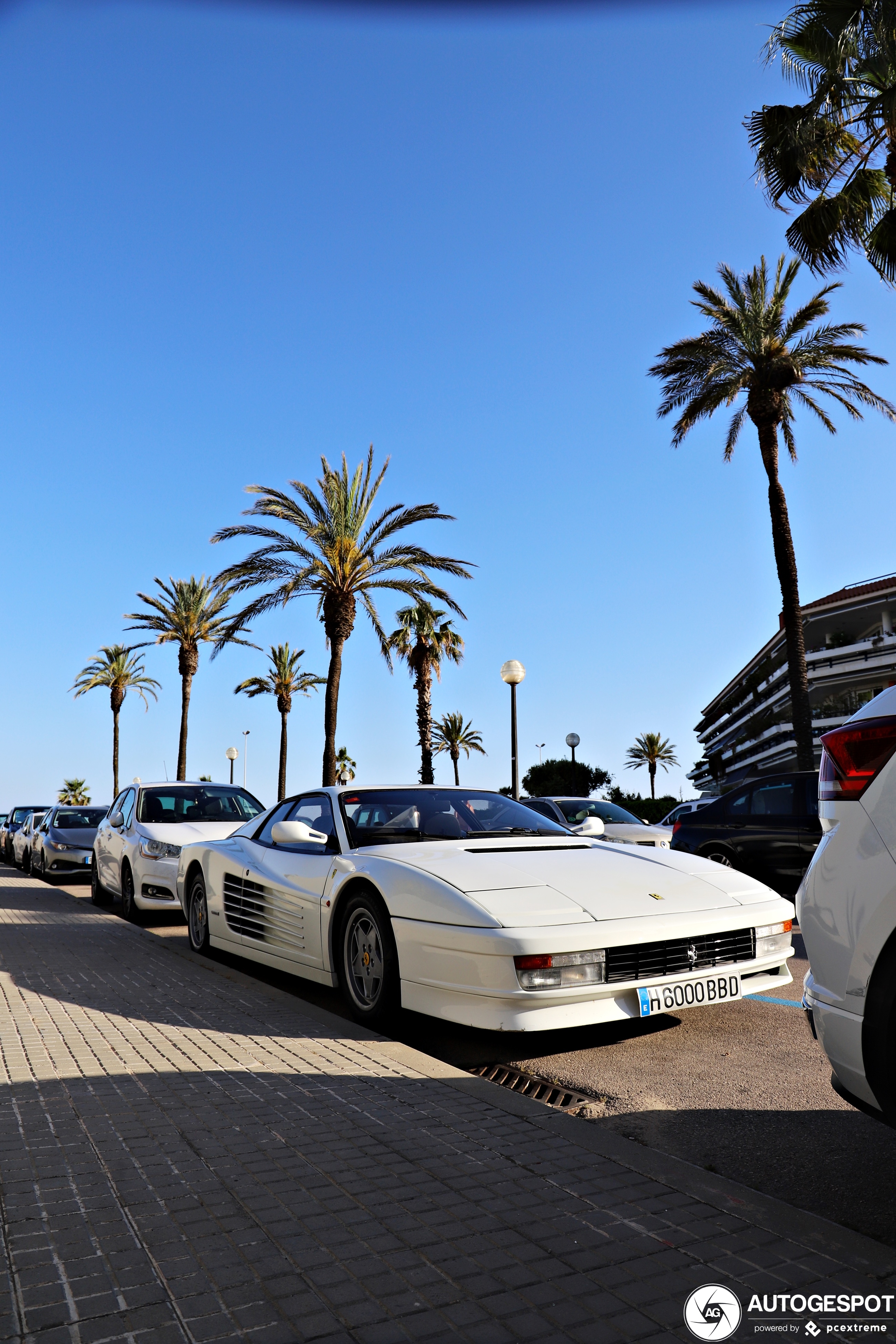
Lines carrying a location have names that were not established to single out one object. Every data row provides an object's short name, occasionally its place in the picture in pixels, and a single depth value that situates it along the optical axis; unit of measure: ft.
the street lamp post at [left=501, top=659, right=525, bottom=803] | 65.41
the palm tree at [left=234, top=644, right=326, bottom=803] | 168.04
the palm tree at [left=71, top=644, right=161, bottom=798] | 175.63
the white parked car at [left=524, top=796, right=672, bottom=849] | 47.16
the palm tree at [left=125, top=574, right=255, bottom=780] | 124.98
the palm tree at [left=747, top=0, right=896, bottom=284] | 48.21
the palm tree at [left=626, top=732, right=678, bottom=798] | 339.98
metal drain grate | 14.19
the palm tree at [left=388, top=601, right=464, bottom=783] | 129.49
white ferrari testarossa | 15.11
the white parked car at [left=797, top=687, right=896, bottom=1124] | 8.82
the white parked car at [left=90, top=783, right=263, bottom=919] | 35.37
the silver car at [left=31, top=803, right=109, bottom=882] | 59.67
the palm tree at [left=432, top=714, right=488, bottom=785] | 224.33
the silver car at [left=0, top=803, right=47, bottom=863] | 88.69
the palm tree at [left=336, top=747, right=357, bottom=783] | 274.16
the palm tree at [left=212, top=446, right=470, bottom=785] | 78.38
